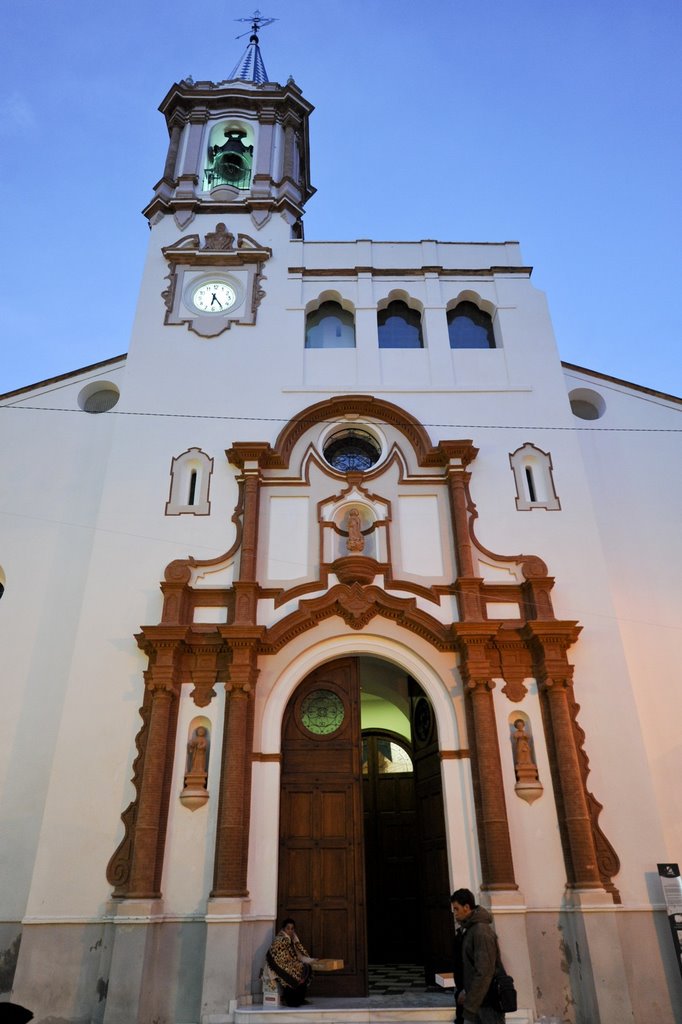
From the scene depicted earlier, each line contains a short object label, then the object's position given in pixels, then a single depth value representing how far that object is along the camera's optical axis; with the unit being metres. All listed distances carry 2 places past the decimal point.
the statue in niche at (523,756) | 10.07
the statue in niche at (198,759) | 10.02
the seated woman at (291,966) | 8.81
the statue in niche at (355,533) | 11.73
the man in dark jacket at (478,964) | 5.17
